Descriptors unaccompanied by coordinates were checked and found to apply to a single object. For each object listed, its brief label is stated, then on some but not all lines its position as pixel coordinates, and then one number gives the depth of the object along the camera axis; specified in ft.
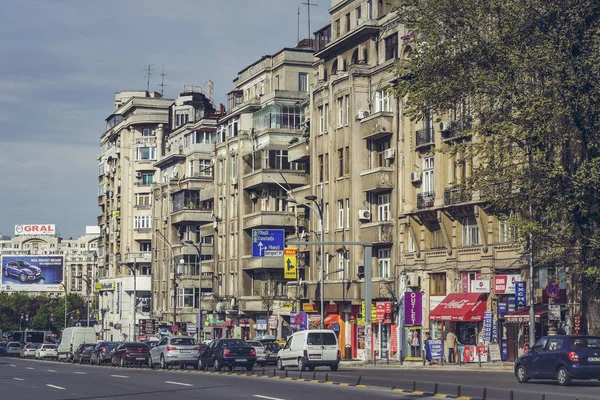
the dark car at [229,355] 150.15
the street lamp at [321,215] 199.72
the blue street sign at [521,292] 155.94
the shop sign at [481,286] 167.12
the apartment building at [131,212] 402.72
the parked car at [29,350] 295.83
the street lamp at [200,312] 278.42
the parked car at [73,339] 249.20
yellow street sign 228.63
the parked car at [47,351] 274.77
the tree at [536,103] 115.03
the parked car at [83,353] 220.43
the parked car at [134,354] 185.47
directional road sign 201.87
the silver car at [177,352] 166.20
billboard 457.27
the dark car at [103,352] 203.38
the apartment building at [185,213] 321.93
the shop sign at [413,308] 189.67
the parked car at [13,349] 312.09
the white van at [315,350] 144.97
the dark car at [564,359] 98.17
